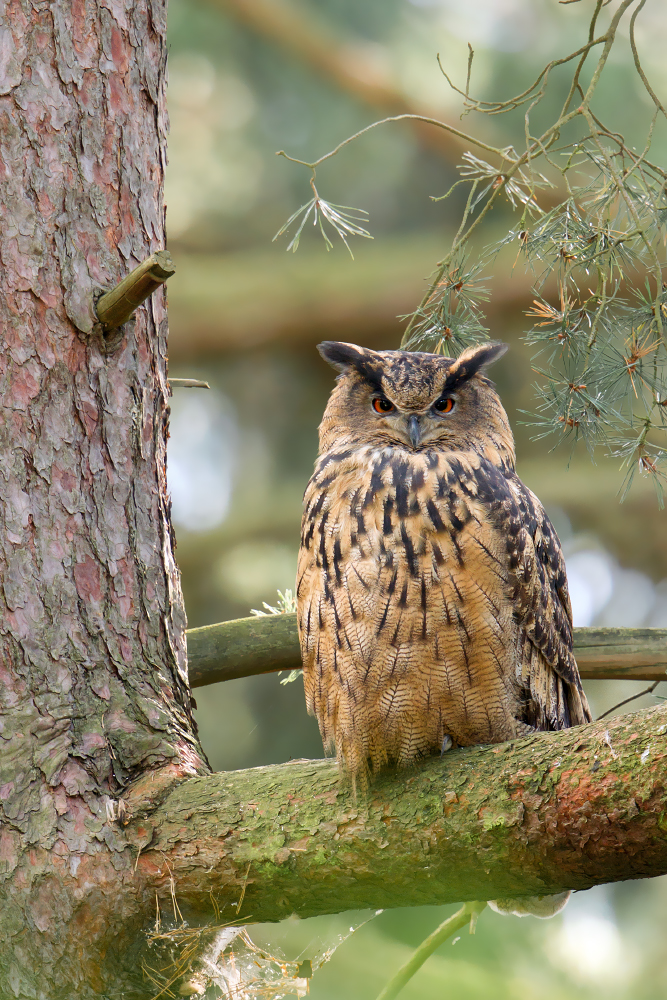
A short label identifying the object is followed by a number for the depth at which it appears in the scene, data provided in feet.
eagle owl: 58.83
